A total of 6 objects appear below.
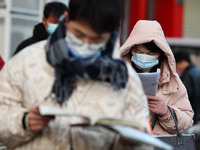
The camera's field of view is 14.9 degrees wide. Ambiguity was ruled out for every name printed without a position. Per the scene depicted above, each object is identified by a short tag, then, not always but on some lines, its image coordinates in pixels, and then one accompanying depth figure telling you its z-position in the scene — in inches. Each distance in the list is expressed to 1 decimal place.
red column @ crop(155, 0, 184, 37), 842.5
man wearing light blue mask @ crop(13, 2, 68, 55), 272.2
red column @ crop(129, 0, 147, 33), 800.9
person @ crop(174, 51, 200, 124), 464.2
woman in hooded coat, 221.8
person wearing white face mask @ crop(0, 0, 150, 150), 128.1
